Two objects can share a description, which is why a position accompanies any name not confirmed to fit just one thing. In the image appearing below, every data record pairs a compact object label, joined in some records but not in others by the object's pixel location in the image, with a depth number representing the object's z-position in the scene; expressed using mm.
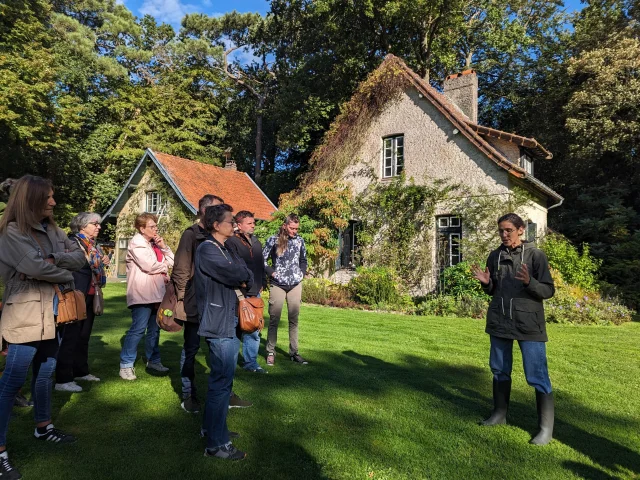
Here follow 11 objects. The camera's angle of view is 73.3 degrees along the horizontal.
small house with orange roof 20406
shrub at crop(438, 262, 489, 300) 11938
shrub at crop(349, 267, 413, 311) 12812
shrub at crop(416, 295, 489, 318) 11023
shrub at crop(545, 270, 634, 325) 10511
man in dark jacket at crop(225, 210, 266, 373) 4898
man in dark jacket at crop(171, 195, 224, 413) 3943
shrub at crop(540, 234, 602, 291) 13758
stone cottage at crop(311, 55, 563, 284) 14133
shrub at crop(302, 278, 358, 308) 13188
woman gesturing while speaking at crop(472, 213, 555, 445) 3662
